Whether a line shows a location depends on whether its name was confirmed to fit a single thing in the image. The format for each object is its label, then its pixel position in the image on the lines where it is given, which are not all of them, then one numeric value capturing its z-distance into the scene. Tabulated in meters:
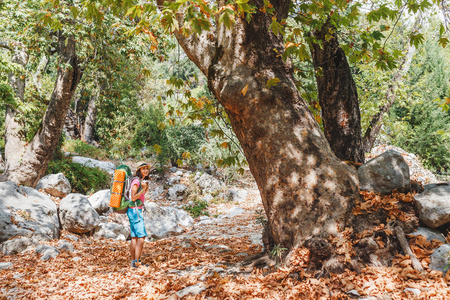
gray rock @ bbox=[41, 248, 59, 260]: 4.55
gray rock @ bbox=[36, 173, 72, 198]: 8.64
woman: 4.02
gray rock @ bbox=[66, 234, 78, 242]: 6.25
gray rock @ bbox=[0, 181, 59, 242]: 5.24
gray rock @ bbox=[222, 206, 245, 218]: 10.30
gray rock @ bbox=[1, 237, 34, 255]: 4.79
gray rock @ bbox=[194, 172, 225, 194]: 12.46
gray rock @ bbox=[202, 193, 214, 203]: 11.81
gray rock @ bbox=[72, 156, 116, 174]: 12.76
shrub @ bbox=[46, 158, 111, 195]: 10.02
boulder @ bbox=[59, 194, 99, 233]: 6.62
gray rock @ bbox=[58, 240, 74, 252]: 5.21
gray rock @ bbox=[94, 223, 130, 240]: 6.77
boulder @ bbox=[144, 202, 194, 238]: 7.07
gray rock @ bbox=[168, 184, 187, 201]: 11.62
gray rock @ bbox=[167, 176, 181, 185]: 12.91
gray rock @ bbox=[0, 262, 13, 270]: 4.11
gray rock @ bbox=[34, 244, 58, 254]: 4.79
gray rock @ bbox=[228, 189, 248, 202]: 12.56
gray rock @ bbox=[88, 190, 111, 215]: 8.19
